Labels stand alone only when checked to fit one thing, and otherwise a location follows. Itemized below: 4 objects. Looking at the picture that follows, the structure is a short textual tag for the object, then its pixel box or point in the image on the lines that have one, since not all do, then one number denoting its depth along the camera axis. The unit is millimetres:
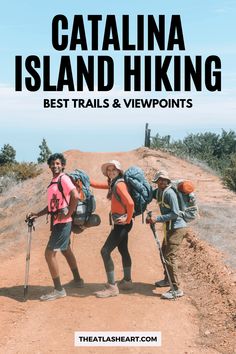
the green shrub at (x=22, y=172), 26422
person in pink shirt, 7656
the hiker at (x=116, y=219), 7621
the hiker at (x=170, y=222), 7742
